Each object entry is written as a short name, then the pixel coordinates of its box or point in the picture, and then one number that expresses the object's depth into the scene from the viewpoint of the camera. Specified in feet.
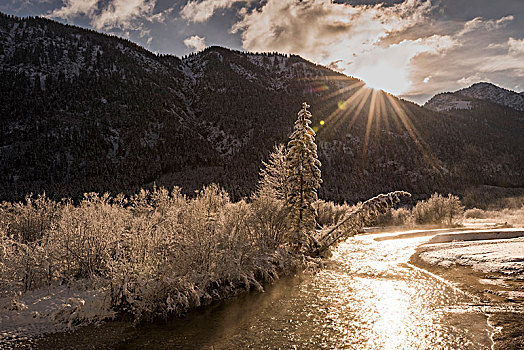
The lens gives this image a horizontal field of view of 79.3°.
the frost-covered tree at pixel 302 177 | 96.48
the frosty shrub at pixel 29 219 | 101.30
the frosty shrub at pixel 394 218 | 248.73
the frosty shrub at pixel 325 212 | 238.68
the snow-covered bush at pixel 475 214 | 289.53
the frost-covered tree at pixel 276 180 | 102.83
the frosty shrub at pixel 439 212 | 231.18
